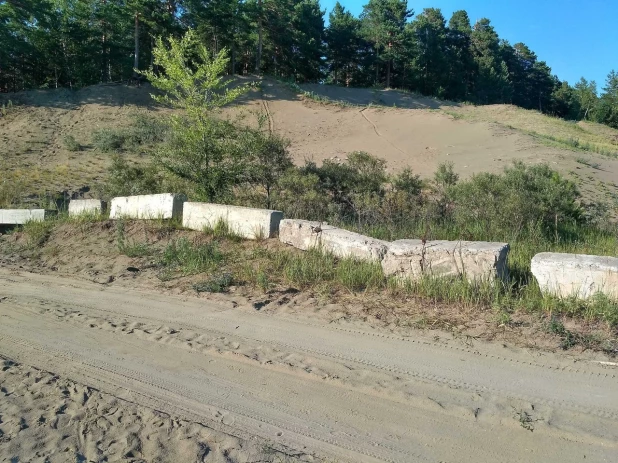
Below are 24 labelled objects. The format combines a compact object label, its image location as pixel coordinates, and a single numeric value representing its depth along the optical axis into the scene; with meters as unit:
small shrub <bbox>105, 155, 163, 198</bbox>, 14.02
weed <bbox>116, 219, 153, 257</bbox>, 8.86
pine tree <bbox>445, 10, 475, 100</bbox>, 75.75
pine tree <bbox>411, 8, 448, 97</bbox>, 69.69
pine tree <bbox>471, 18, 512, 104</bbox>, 77.69
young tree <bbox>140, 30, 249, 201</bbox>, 11.26
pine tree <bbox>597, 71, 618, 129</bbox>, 85.19
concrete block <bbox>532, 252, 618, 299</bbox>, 5.31
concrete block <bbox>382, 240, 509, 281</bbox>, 5.98
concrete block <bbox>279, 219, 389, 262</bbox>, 7.05
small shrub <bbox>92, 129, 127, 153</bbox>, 30.25
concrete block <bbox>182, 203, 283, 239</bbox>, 8.77
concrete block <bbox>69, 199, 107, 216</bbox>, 11.98
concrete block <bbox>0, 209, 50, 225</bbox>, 12.24
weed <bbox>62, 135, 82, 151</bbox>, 30.20
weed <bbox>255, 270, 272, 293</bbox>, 6.89
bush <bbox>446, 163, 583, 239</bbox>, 9.01
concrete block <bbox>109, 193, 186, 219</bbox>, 10.26
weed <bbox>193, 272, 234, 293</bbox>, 6.95
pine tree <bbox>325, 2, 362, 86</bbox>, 63.75
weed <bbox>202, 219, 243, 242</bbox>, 9.03
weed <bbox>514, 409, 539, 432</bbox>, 3.56
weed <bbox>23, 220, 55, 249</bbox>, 10.59
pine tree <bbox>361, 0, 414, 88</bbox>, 63.59
